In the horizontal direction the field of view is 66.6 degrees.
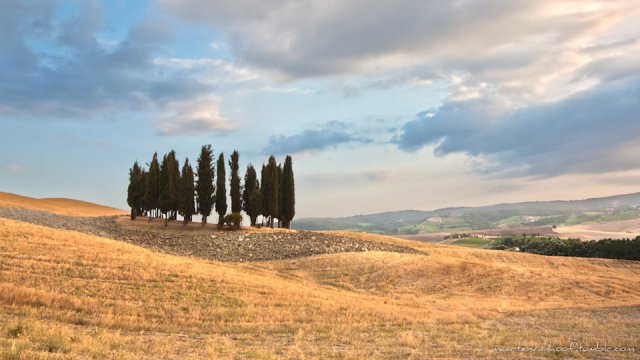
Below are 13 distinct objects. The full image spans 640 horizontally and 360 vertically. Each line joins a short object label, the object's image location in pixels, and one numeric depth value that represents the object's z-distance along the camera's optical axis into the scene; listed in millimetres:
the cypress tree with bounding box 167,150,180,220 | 71388
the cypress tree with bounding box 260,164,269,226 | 71375
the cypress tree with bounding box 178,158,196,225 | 69312
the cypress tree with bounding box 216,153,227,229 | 68625
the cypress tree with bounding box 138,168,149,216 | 80994
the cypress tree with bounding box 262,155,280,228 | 71188
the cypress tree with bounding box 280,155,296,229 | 74625
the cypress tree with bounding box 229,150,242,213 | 69688
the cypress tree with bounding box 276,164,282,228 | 74188
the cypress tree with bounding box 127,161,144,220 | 82000
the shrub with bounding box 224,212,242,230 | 66831
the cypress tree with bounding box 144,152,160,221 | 78125
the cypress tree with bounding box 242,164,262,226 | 69875
